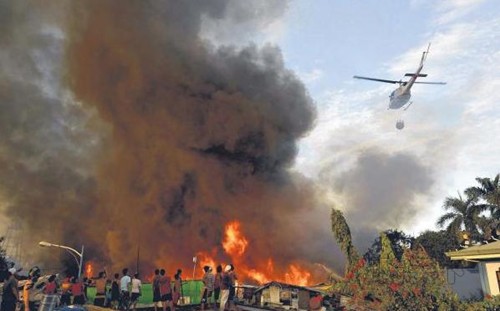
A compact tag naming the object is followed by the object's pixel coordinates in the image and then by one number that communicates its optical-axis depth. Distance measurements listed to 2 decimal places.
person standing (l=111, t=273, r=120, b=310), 15.60
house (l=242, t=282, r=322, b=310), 20.69
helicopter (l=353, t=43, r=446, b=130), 33.88
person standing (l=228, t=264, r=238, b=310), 13.51
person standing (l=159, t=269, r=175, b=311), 13.91
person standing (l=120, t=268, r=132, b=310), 15.12
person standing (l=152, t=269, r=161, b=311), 14.00
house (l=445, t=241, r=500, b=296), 16.67
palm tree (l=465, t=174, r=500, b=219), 37.06
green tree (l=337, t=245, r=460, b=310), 13.23
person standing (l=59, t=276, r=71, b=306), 14.43
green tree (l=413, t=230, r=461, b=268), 52.26
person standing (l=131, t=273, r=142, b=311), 14.88
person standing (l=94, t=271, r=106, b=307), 19.31
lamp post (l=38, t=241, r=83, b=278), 25.69
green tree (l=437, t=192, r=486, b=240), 39.31
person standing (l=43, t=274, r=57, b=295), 12.81
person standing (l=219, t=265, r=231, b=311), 13.41
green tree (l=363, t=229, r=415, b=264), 60.30
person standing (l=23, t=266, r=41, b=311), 11.71
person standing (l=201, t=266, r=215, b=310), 14.12
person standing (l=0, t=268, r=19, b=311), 10.88
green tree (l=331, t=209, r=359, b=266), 34.78
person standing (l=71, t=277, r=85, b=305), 14.90
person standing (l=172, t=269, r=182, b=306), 15.06
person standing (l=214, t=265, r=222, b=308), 13.62
